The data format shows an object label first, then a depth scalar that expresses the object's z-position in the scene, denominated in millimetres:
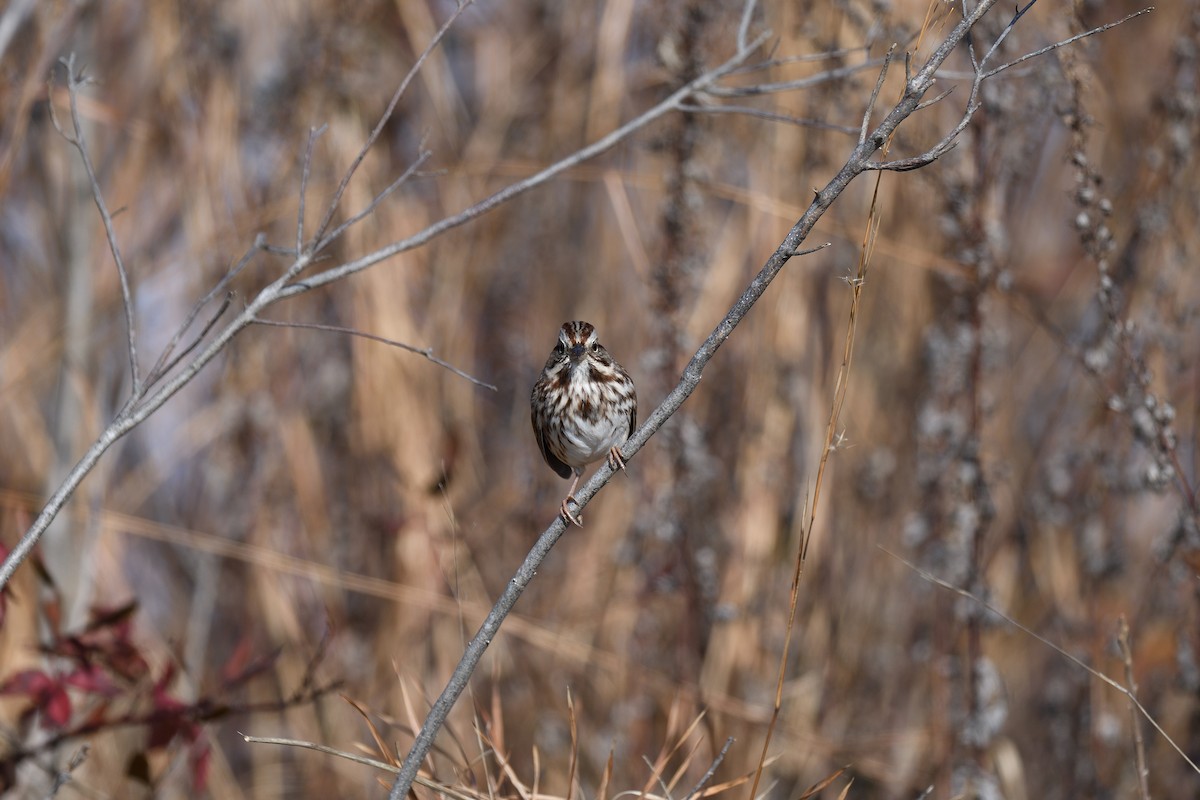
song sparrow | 14188
